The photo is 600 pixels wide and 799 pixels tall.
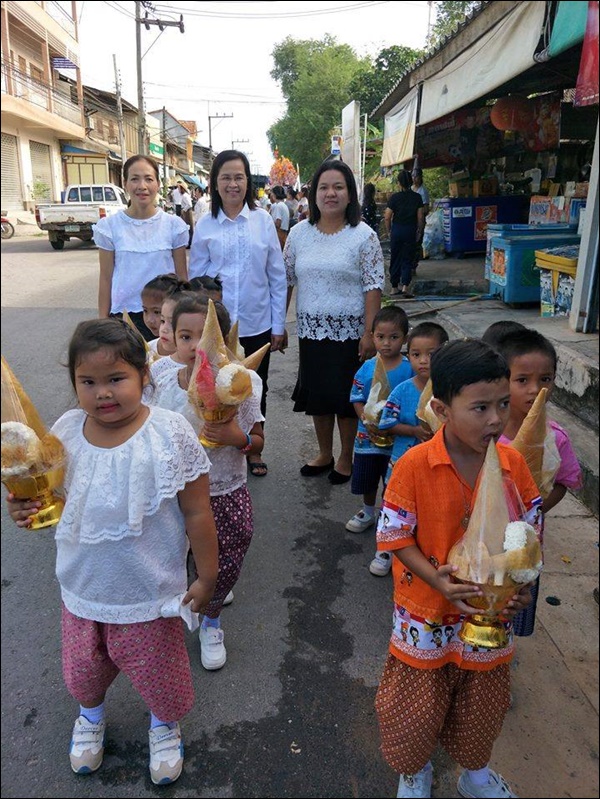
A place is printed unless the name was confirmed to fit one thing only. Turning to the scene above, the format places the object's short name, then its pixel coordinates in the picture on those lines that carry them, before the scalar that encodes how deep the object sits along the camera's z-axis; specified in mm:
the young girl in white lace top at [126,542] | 1494
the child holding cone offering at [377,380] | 2768
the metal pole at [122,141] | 19816
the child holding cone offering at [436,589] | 1396
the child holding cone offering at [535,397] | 1752
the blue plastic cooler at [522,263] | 6223
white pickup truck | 10516
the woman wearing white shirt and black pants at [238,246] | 3104
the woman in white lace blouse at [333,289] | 3174
